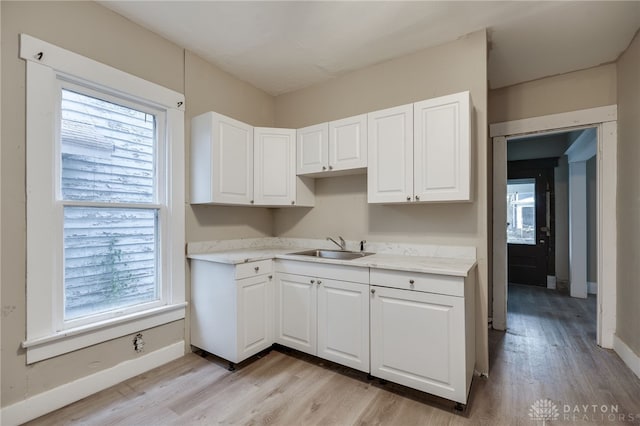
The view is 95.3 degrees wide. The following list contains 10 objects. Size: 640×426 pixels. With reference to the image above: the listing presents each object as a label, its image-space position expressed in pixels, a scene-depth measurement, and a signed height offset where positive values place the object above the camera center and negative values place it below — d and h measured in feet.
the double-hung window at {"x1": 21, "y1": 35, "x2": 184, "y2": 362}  5.87 +0.26
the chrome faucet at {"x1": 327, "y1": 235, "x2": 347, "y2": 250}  9.73 -1.03
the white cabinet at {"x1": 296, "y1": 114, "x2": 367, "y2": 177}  8.38 +2.01
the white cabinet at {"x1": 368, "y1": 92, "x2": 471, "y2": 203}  6.88 +1.55
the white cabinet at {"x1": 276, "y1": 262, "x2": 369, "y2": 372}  7.07 -2.60
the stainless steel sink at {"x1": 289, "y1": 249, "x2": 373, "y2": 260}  9.12 -1.32
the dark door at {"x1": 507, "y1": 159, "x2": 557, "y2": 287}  16.34 -0.50
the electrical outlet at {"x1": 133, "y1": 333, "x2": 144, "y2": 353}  7.26 -3.26
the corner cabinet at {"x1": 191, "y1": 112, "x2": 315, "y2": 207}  8.31 +1.48
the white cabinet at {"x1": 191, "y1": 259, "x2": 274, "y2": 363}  7.54 -2.59
